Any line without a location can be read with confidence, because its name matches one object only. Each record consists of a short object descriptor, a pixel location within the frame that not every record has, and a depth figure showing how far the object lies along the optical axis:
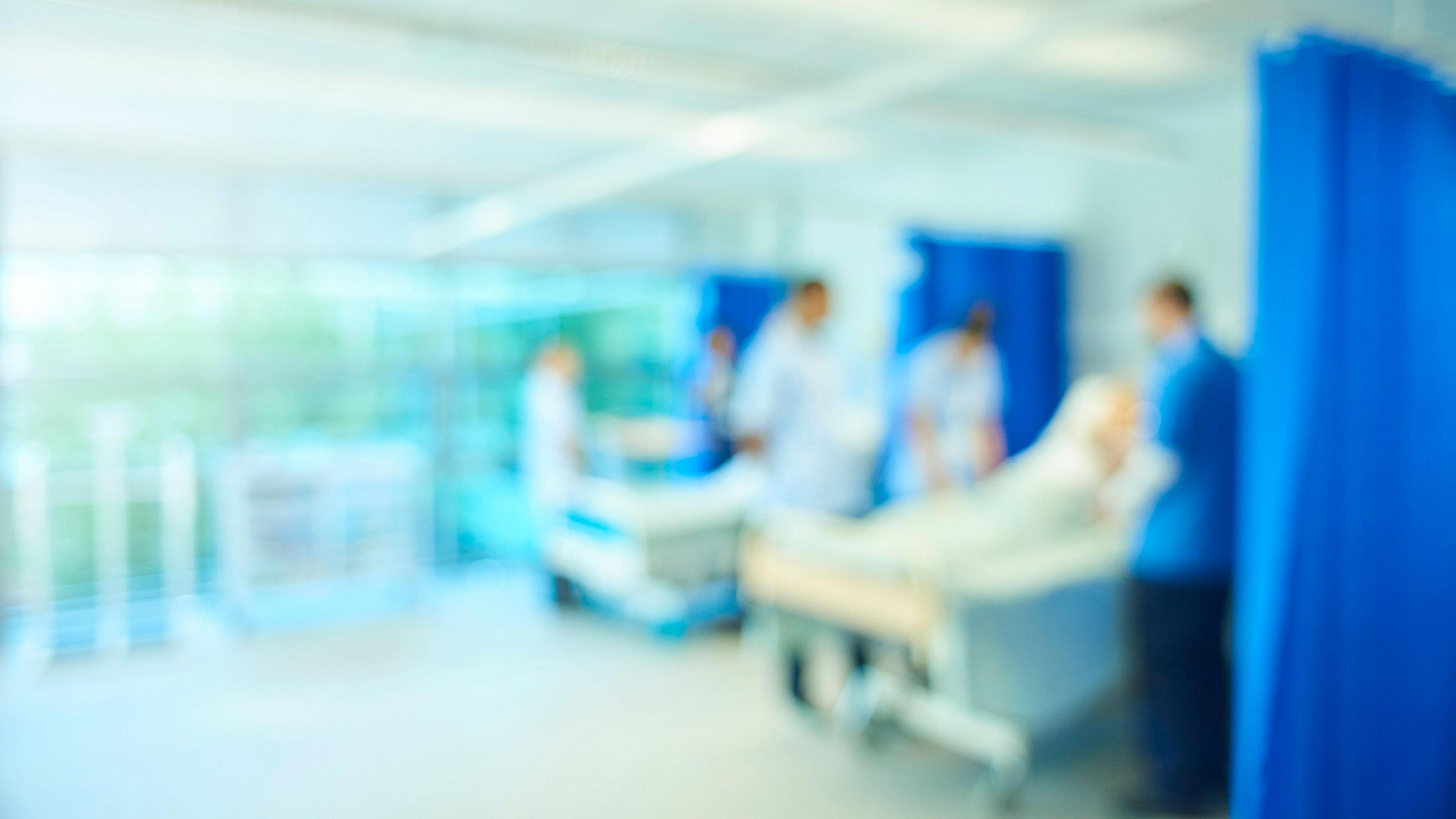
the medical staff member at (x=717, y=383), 6.17
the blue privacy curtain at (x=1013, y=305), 4.85
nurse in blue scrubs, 2.86
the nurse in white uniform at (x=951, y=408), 4.66
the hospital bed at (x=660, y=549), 4.60
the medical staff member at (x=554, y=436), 5.56
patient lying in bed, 3.18
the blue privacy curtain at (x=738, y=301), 6.26
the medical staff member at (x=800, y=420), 4.03
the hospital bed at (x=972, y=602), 2.87
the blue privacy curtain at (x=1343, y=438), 2.18
